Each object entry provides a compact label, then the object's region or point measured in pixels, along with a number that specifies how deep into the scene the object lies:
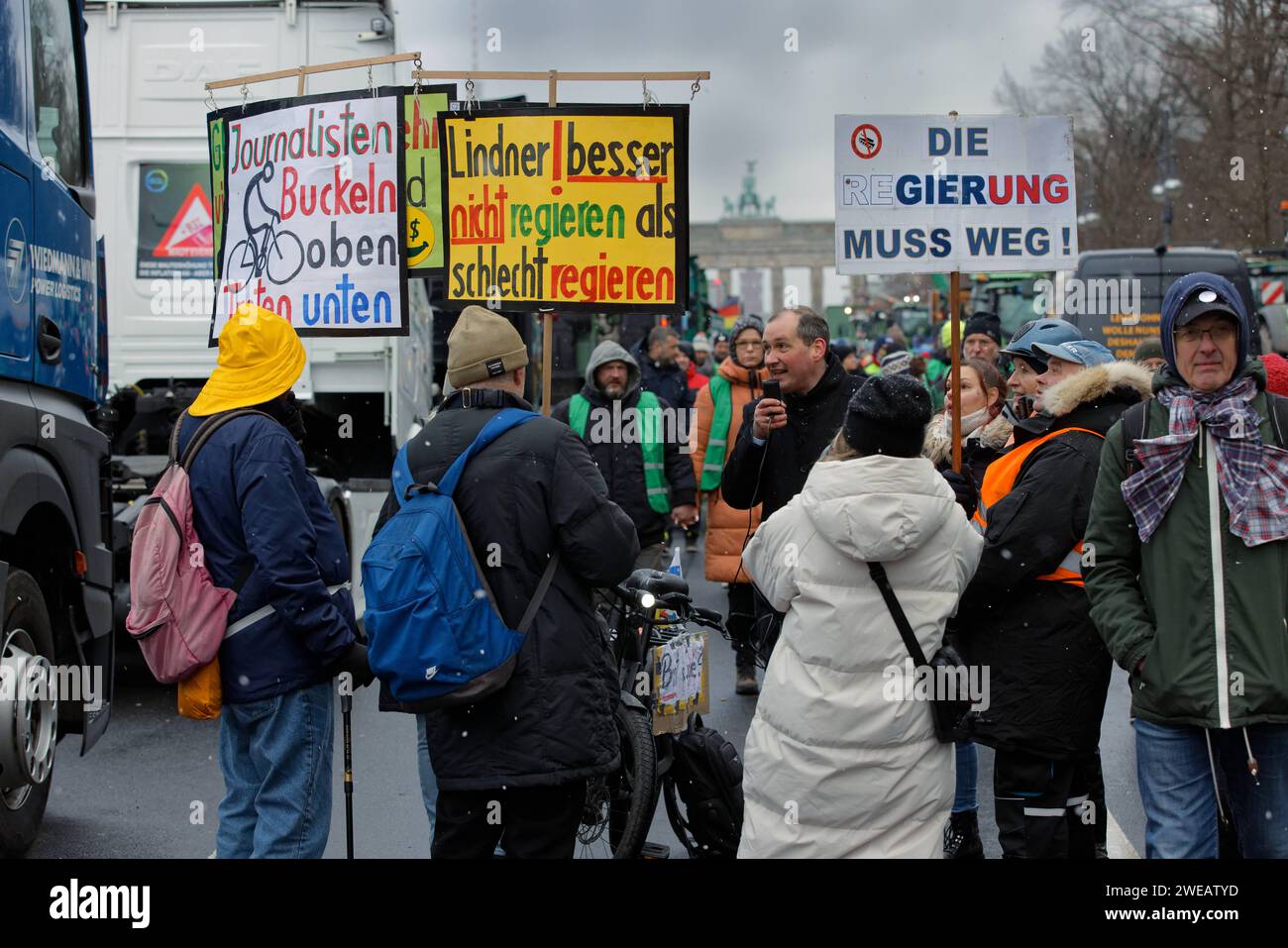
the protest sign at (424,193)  6.52
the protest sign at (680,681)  5.24
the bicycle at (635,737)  4.98
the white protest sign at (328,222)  6.45
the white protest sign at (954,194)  5.93
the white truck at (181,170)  10.05
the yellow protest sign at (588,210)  6.22
